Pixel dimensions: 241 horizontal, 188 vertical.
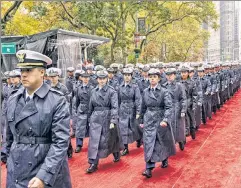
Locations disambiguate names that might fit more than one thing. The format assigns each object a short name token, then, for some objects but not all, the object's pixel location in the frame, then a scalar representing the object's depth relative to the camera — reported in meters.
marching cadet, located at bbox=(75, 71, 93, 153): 8.79
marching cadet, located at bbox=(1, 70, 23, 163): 8.52
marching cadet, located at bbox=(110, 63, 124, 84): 12.51
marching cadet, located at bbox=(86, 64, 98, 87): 10.82
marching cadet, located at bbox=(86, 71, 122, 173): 7.00
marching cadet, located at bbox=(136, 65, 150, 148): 11.28
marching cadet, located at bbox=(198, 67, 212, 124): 12.35
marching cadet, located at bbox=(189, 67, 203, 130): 10.32
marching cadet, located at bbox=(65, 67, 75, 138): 11.12
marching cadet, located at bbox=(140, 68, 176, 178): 6.67
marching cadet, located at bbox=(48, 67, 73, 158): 7.98
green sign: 12.46
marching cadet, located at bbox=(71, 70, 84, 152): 9.57
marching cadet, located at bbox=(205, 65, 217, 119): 13.31
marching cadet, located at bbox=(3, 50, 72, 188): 3.37
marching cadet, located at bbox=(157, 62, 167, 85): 12.25
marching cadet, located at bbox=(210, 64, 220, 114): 14.38
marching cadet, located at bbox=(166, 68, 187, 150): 8.57
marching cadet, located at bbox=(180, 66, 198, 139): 9.76
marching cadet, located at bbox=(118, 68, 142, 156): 8.67
